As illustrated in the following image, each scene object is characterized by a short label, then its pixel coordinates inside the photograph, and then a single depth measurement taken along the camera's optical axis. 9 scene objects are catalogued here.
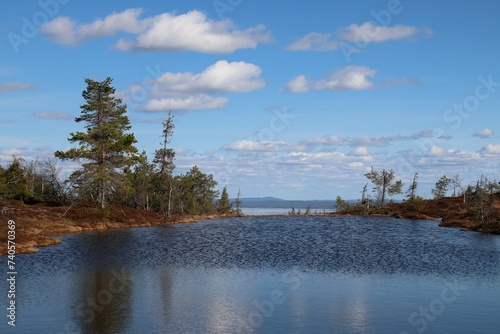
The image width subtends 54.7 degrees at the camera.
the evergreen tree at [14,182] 80.44
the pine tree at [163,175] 108.76
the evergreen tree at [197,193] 120.25
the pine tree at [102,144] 82.12
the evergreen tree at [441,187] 146.12
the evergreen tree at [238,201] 128.45
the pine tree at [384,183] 136.25
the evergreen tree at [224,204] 135.12
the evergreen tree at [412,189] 130.55
